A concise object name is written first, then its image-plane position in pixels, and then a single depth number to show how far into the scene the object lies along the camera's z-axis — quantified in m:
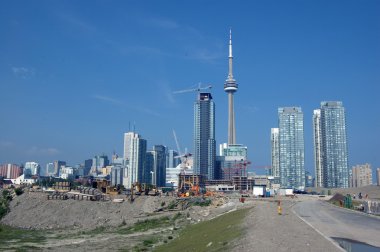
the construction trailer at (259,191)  146.27
